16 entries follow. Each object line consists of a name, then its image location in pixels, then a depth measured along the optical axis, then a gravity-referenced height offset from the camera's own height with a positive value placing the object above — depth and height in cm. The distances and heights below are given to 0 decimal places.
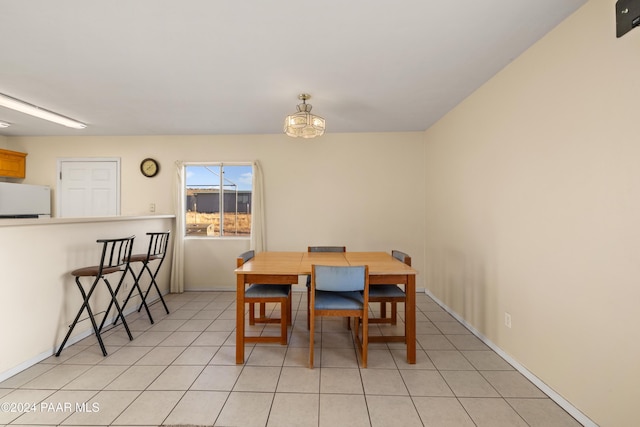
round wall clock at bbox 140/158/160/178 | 450 +76
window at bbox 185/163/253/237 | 457 +23
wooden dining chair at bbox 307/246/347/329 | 345 -45
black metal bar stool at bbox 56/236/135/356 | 248 -70
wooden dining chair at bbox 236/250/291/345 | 258 -79
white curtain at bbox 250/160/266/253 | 439 -1
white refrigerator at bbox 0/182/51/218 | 386 +19
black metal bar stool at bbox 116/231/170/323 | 313 -53
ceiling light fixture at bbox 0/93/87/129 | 299 +124
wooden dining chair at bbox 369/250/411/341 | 262 -78
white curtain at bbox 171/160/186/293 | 442 -40
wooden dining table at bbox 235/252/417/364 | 237 -58
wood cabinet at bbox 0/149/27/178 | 424 +79
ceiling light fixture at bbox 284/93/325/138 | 260 +87
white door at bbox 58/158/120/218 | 453 +45
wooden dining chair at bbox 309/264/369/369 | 225 -62
